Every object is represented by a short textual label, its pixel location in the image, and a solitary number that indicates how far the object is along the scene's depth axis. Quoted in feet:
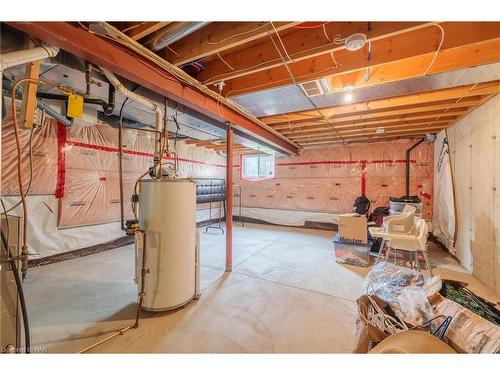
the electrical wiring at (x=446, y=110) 7.51
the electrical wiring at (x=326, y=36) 5.04
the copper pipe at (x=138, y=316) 5.06
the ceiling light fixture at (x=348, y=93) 7.40
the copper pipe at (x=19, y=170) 3.45
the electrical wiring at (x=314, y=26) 5.03
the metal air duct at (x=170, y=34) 4.35
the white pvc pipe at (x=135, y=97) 5.62
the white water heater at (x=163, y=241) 6.20
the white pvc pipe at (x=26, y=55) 3.75
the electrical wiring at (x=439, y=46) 4.78
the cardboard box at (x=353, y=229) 10.59
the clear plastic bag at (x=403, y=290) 4.41
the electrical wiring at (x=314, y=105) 5.87
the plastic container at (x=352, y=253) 10.30
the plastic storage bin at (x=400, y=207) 12.00
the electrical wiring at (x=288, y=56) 5.38
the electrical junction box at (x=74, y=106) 5.25
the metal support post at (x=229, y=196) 9.68
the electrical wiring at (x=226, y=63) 6.35
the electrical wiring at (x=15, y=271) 3.77
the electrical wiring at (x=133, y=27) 4.70
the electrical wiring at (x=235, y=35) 4.68
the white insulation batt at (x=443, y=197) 11.60
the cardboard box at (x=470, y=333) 3.56
